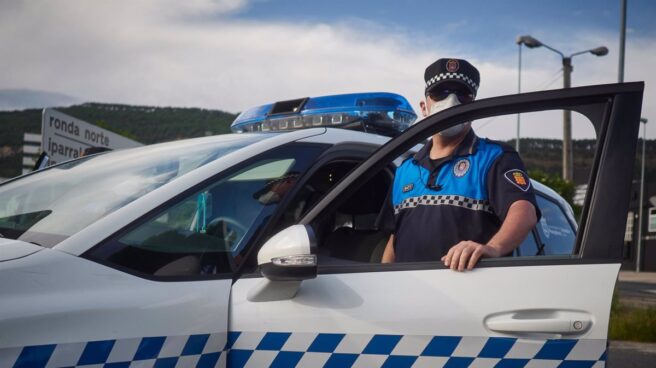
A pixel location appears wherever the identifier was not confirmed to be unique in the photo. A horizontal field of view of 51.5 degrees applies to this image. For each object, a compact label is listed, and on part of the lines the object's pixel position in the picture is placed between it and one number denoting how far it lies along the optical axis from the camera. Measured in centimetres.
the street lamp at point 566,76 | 1577
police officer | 211
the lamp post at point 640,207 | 3219
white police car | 166
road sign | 979
